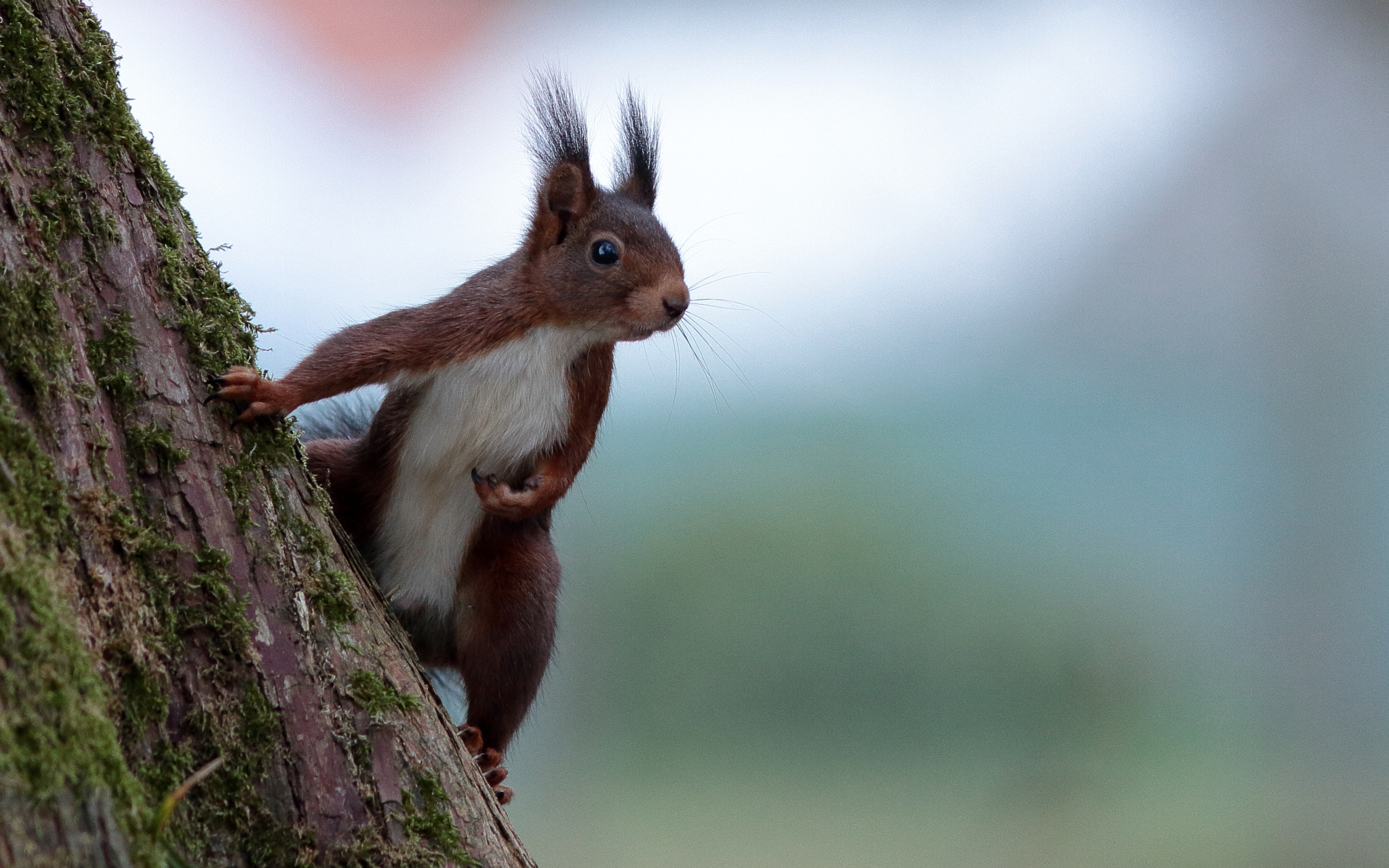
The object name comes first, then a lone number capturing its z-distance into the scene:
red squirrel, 6.59
